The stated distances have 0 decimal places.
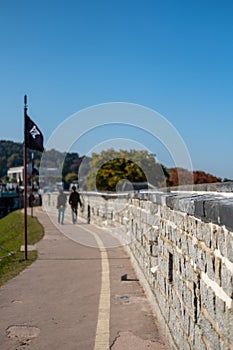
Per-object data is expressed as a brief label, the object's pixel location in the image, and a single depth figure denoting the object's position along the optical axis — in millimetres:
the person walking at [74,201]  23016
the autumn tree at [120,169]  48906
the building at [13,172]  129750
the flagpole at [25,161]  11859
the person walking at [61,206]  23327
